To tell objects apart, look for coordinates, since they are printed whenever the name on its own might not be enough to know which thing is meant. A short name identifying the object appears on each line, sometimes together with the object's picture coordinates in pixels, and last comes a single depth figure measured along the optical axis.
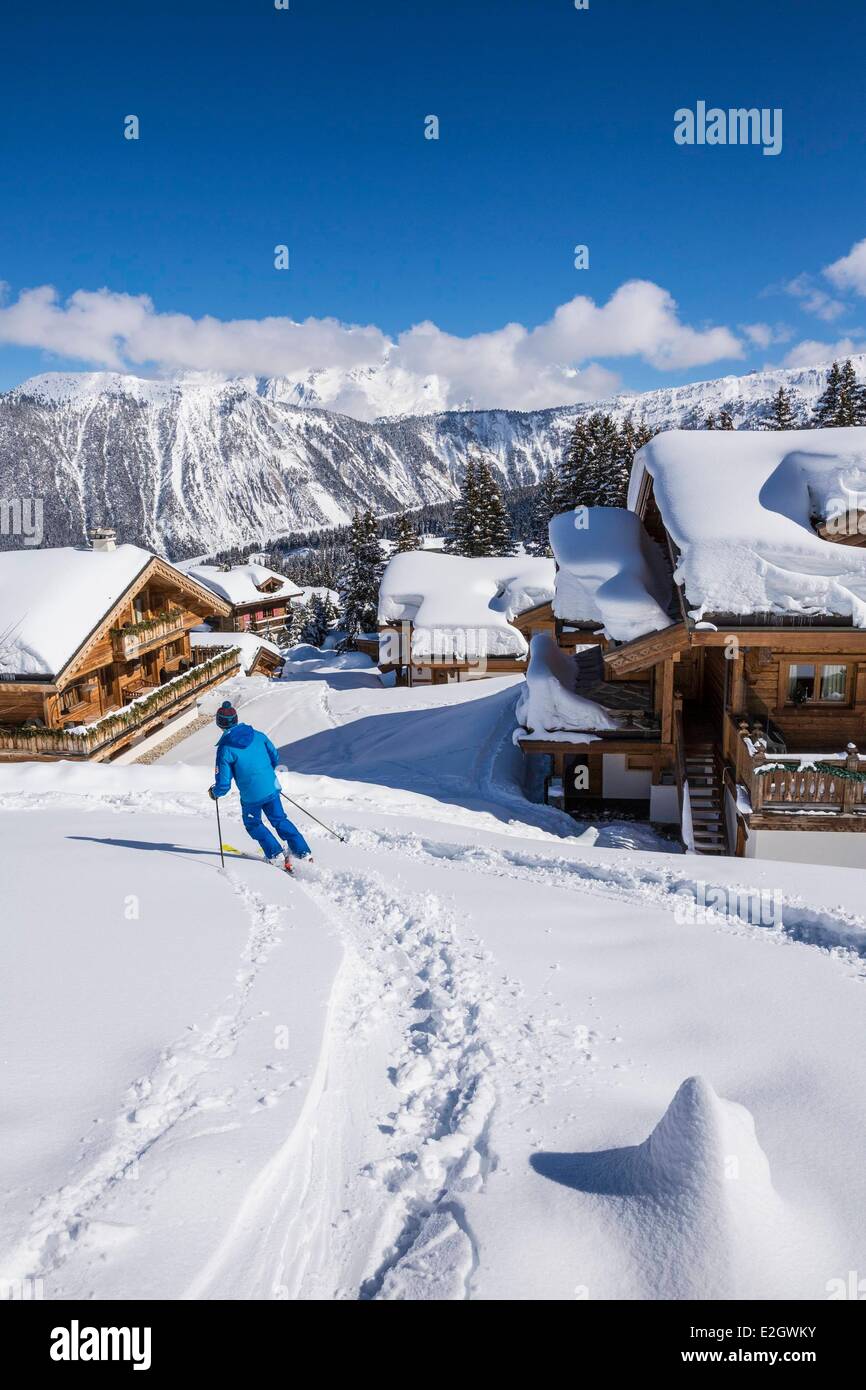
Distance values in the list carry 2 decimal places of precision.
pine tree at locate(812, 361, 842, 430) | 48.94
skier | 9.25
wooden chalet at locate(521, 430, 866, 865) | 12.75
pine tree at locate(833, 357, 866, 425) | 47.03
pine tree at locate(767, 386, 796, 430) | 48.97
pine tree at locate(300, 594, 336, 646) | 60.03
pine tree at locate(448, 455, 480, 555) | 51.34
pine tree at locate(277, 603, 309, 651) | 71.35
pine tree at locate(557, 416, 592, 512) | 46.72
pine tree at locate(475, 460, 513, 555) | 51.25
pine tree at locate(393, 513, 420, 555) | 50.19
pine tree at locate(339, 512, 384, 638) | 50.69
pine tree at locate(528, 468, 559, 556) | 52.28
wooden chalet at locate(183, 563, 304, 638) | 70.75
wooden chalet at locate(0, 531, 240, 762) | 22.75
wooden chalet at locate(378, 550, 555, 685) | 36.09
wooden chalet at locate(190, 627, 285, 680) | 45.62
